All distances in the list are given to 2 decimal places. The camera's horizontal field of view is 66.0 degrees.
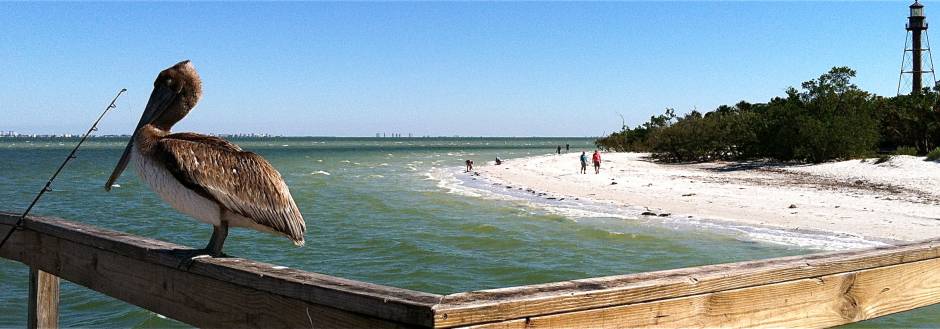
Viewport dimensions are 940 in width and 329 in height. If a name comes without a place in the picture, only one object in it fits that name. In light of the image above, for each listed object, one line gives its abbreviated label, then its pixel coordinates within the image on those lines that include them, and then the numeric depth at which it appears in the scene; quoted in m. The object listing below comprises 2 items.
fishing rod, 3.48
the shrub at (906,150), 35.59
